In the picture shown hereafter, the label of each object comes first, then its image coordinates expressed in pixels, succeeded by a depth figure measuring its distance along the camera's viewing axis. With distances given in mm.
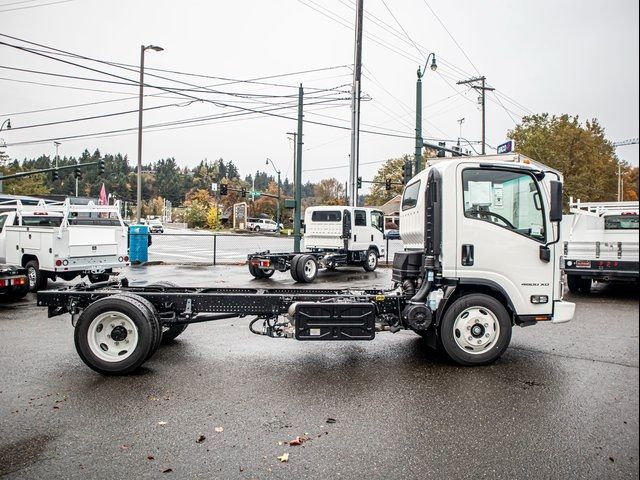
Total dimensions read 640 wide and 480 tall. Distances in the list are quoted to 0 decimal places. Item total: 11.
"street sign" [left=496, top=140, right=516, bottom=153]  9519
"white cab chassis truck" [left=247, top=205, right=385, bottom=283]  16784
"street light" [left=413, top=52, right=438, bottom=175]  19798
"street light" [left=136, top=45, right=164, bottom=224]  22156
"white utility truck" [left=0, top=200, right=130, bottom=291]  11789
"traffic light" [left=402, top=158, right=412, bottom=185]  20656
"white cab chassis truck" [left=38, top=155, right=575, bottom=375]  5570
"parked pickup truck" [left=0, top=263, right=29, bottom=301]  9805
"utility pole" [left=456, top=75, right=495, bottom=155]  28900
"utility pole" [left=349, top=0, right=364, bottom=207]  19453
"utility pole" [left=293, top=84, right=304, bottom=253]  19750
